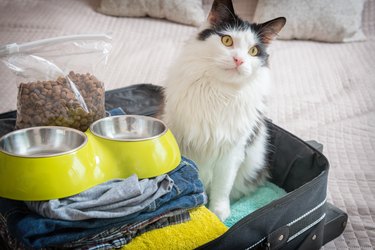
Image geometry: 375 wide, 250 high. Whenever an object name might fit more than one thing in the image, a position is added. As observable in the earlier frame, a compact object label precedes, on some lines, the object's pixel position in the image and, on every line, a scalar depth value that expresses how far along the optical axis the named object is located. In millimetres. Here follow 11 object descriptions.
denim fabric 741
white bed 1411
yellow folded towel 836
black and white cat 1100
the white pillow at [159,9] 2301
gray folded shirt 760
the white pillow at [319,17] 2234
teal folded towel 1252
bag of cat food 1000
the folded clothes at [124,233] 778
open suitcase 931
